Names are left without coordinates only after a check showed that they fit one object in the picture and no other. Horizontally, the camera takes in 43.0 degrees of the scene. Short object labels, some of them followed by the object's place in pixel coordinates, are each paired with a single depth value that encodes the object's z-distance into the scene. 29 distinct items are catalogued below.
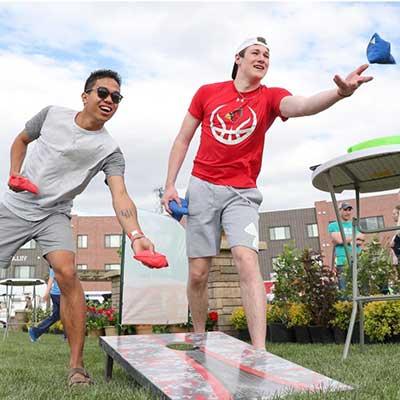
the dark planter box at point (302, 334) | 5.31
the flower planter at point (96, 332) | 8.20
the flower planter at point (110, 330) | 7.73
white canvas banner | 5.15
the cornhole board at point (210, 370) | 1.80
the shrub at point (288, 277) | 5.68
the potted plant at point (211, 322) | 6.30
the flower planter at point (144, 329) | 6.71
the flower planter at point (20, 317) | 15.19
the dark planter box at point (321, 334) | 5.18
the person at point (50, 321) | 7.13
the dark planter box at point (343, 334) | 4.88
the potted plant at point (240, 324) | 6.01
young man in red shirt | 3.17
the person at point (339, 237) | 6.73
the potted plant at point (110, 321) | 7.81
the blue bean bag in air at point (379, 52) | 2.43
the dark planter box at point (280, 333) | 5.55
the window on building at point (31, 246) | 46.84
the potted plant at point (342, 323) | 4.92
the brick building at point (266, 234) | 38.69
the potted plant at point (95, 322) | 8.23
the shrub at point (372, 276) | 5.31
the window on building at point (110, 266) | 44.31
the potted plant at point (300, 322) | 5.32
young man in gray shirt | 2.79
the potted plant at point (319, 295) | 5.20
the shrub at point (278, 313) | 5.65
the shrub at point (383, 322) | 4.65
